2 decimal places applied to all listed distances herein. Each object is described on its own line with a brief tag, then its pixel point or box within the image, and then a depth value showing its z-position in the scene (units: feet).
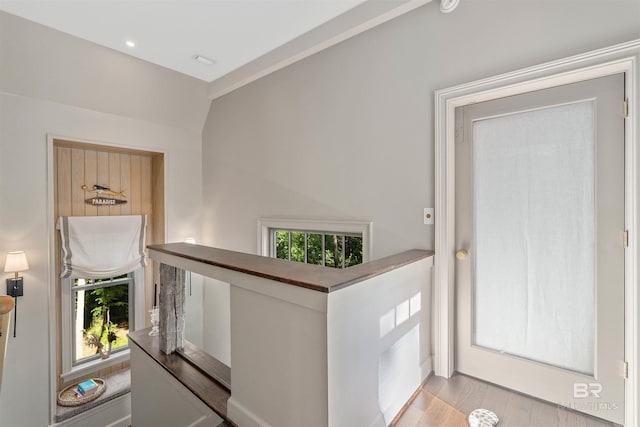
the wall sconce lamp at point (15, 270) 8.55
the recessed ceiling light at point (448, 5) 5.94
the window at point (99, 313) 11.30
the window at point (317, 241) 8.08
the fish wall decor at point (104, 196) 11.36
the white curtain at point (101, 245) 10.57
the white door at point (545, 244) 4.92
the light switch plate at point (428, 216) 6.46
